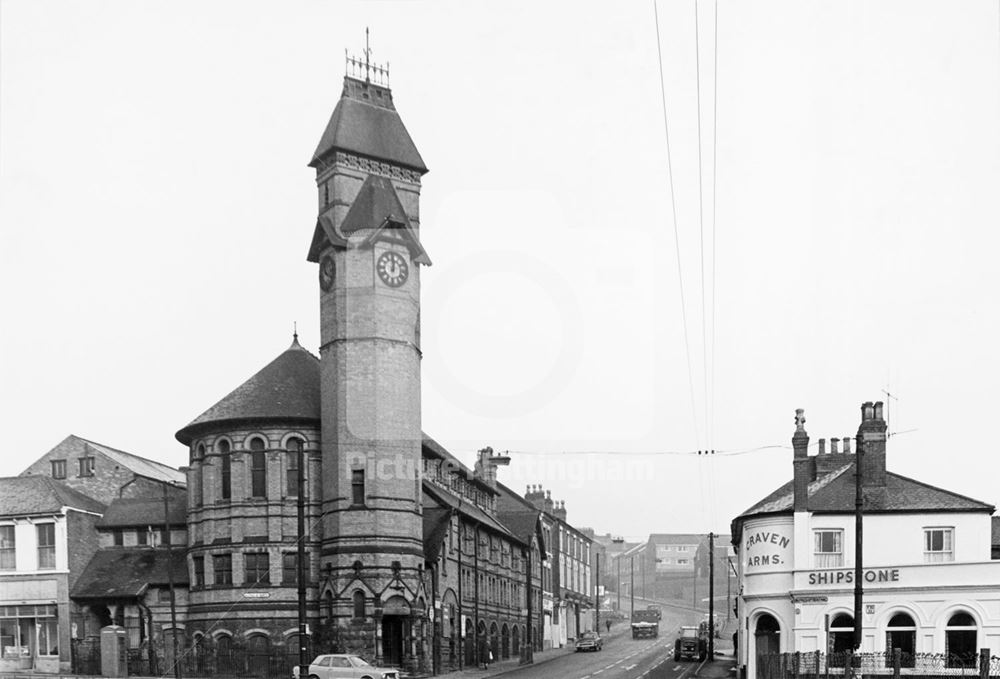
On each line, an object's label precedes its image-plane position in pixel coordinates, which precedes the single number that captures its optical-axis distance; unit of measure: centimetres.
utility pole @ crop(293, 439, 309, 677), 4016
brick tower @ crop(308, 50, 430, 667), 5291
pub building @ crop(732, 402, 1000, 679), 4300
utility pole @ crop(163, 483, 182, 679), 4727
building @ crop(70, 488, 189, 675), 5544
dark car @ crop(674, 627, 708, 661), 6931
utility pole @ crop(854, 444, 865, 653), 3500
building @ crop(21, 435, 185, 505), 6550
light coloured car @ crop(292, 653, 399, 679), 4212
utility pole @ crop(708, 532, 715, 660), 7221
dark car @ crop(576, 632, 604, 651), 8275
